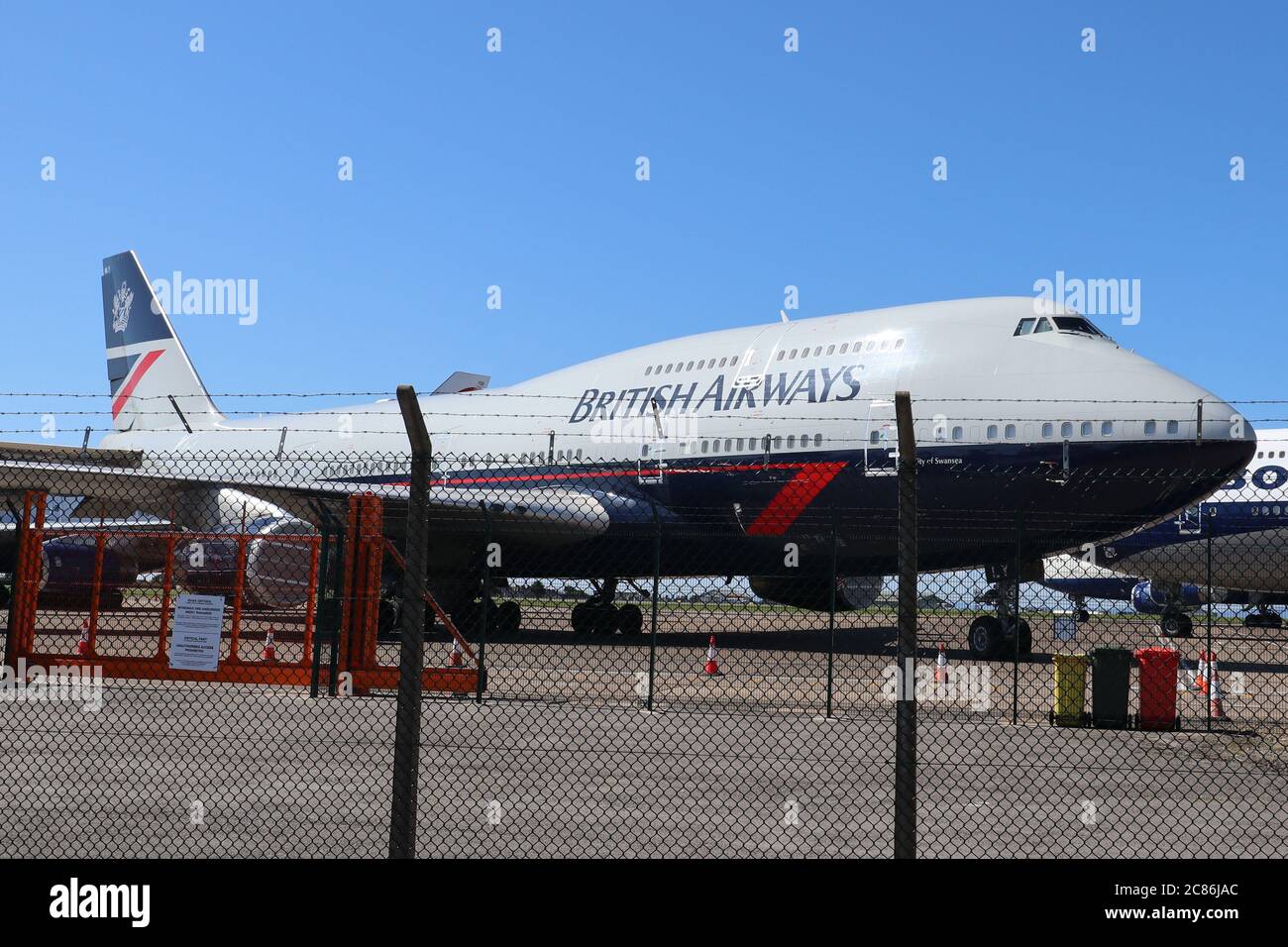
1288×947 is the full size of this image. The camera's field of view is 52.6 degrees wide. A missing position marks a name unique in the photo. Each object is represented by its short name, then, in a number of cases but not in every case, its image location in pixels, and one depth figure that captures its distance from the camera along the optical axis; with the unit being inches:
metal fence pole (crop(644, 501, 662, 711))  510.9
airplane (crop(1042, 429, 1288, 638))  1172.5
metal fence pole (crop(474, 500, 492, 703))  553.7
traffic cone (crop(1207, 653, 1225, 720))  541.6
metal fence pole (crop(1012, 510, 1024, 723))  499.8
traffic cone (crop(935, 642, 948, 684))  632.5
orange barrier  581.3
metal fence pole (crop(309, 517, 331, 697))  551.5
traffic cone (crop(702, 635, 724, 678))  701.5
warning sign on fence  465.4
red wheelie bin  518.9
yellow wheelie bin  524.1
